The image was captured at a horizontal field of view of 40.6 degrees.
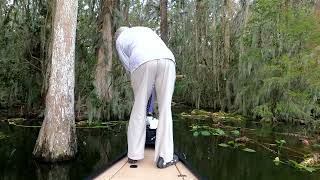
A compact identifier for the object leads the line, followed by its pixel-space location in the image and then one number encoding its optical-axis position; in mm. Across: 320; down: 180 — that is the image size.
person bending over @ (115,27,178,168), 3676
